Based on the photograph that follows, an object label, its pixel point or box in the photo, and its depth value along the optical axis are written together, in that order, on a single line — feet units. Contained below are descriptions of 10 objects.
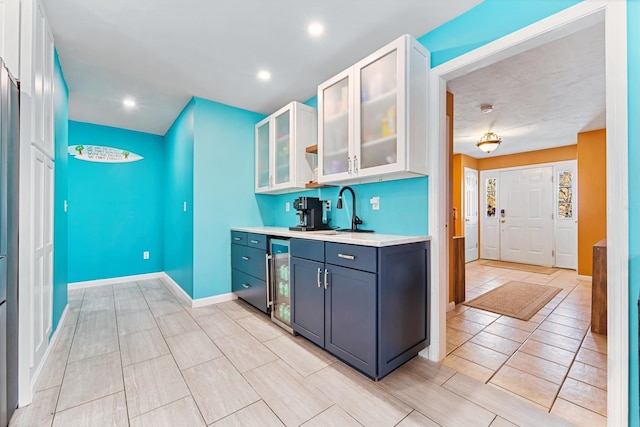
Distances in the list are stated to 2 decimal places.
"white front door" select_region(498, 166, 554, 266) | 18.89
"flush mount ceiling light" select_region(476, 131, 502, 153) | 14.32
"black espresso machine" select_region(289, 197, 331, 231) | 9.23
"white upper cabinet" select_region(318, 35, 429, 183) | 6.26
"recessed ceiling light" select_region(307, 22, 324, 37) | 6.82
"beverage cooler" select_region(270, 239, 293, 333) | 8.56
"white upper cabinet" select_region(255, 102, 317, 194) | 10.11
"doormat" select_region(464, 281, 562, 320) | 10.25
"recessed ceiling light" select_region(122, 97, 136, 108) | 11.13
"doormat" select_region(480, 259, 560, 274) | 17.43
